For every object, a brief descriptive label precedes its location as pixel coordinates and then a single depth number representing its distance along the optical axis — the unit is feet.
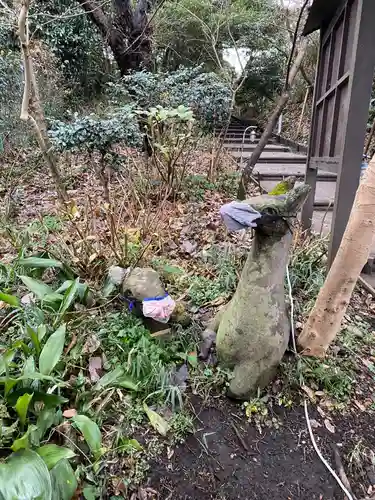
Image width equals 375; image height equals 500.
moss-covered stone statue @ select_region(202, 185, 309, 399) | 5.52
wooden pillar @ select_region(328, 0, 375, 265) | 5.93
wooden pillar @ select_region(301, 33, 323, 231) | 10.09
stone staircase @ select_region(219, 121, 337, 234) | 12.88
